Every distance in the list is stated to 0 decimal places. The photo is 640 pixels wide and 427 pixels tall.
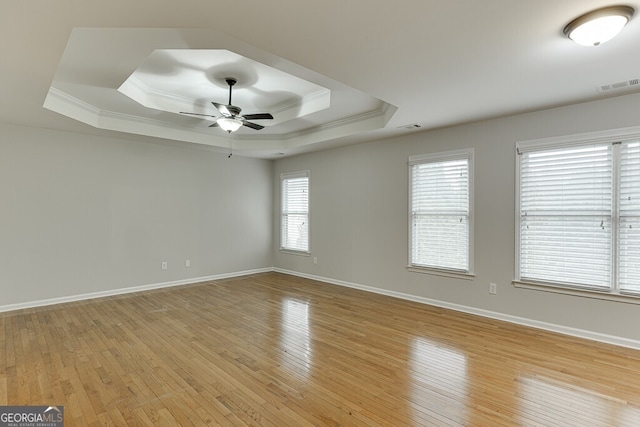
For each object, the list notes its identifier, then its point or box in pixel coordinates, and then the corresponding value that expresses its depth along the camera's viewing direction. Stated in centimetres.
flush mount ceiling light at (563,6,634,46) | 196
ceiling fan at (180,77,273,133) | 375
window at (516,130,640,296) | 334
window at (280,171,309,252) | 688
